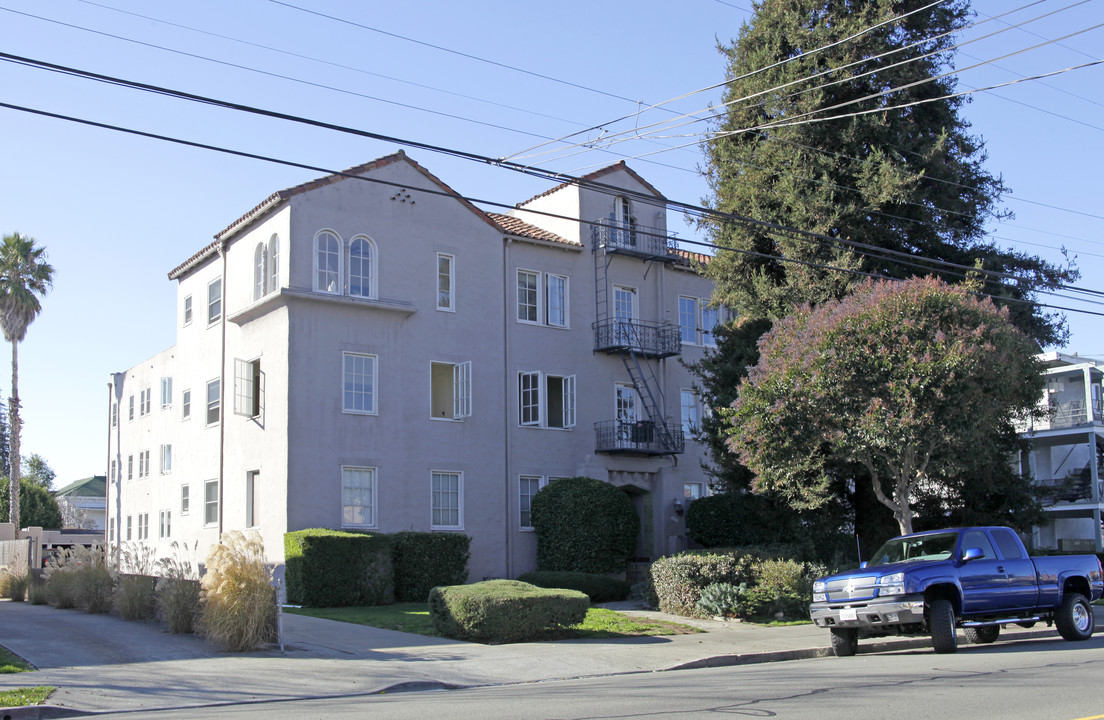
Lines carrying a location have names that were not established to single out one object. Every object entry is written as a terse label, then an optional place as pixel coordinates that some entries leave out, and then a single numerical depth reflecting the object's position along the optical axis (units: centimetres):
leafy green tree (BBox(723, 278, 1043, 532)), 1900
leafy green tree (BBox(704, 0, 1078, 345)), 2478
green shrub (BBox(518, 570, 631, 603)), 2480
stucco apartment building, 2633
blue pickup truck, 1454
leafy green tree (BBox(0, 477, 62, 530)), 6012
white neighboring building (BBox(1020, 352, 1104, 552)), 3788
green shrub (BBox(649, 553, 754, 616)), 2122
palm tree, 4566
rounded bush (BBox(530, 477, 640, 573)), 2741
